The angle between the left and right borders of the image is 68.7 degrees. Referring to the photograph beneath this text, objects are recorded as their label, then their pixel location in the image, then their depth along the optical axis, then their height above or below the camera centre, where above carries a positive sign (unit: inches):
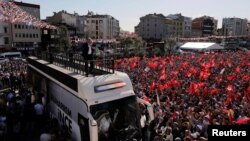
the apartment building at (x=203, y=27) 3735.6 +507.8
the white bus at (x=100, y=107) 183.1 -58.8
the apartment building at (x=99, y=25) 3223.4 +470.1
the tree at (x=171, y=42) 1914.5 +106.1
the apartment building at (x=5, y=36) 1696.5 +145.4
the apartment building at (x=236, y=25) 4890.5 +722.5
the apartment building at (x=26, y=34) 1827.0 +185.4
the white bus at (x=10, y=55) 1277.9 -21.7
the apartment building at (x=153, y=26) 3174.4 +446.4
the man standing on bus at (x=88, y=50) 227.4 +2.1
